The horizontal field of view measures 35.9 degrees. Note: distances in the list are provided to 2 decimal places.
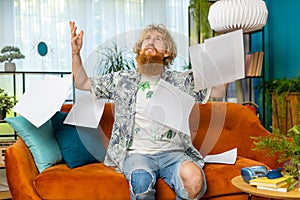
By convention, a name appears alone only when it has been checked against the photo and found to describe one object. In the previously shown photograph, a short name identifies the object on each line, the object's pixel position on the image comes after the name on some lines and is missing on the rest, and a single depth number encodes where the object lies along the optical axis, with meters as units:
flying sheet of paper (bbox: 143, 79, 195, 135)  2.12
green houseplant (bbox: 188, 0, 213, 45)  4.57
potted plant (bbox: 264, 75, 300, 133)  3.88
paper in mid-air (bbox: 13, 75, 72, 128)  2.42
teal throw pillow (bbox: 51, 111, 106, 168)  2.49
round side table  1.88
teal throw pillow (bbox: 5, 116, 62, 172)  2.40
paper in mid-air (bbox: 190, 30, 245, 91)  2.21
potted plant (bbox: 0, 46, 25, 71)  3.77
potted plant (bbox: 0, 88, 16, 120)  3.42
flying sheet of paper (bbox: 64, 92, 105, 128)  2.56
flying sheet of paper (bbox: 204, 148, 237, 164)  2.58
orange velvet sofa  2.23
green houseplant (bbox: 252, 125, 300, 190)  2.00
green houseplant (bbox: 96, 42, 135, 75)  3.60
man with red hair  2.25
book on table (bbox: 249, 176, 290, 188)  1.96
